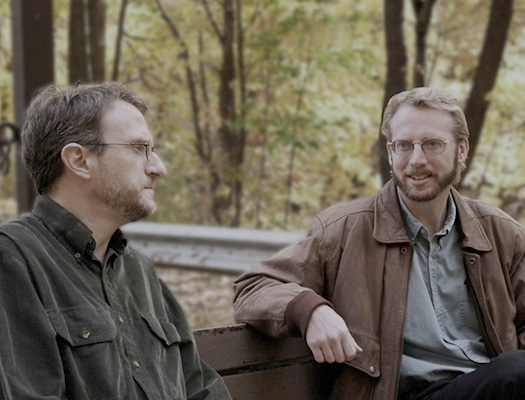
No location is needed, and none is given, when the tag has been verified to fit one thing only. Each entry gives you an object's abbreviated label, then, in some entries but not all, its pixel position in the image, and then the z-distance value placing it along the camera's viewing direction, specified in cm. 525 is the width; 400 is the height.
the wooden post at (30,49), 597
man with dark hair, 204
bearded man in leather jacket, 287
